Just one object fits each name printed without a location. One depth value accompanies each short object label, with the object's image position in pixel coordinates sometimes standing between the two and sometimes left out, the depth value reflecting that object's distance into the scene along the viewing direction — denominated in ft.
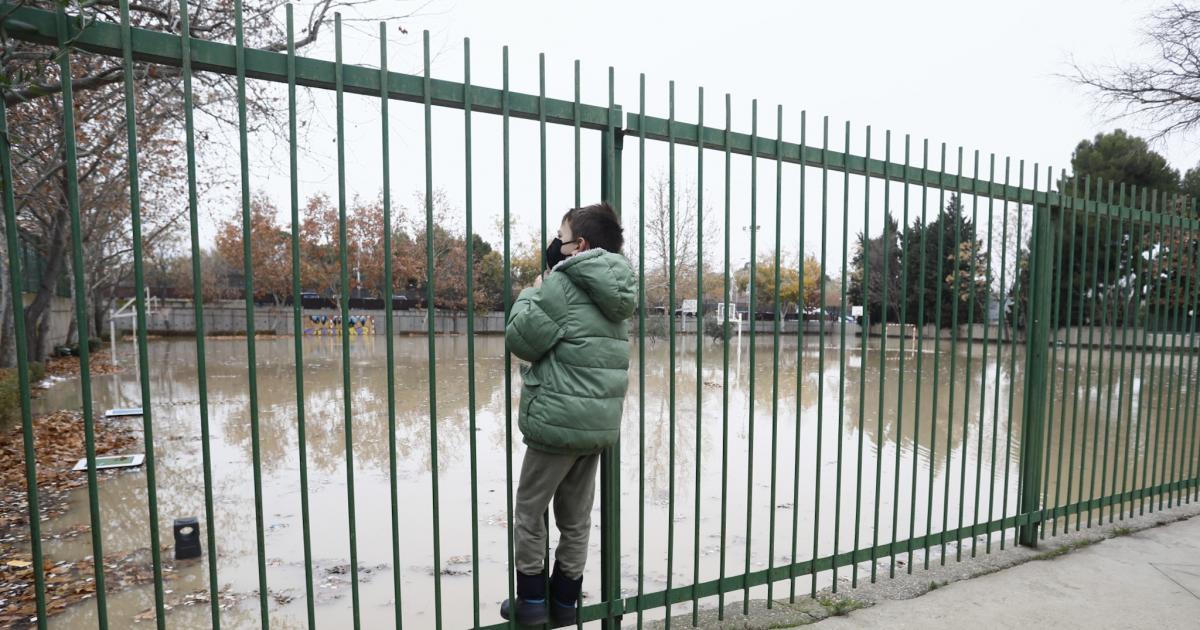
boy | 8.01
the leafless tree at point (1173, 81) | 33.35
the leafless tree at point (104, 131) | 22.77
